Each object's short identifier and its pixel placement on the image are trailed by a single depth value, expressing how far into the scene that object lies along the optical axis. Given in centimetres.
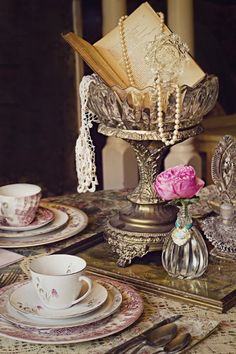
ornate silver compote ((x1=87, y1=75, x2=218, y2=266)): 192
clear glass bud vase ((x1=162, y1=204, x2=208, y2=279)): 183
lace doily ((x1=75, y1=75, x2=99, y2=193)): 200
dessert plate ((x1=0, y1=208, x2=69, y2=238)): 208
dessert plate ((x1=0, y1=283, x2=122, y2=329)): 166
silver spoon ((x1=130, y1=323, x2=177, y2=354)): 163
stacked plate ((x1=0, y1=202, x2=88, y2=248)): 206
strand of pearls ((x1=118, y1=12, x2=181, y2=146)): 189
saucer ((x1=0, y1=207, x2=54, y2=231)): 211
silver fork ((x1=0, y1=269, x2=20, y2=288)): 186
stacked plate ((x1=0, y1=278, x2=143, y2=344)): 165
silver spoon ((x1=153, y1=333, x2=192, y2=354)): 161
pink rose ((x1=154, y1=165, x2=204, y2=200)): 180
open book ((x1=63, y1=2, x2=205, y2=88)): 203
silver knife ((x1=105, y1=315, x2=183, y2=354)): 161
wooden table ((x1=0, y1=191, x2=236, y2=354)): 163
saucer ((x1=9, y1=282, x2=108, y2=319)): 168
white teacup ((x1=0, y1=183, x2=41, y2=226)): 209
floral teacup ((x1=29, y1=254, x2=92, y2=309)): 168
